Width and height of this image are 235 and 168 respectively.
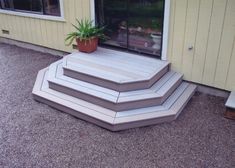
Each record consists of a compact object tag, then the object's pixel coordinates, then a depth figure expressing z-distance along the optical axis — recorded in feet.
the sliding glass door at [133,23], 12.47
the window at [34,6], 15.59
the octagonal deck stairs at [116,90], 10.08
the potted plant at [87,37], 13.32
